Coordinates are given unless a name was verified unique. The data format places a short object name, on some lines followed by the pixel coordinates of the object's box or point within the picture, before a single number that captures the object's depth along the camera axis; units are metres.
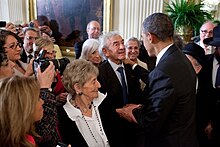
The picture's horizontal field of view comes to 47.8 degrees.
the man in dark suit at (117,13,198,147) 1.55
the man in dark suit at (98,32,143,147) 2.12
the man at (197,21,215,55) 3.38
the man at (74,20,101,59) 4.03
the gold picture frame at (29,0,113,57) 4.44
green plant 3.77
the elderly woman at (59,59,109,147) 1.81
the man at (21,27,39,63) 3.11
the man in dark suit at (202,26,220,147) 2.38
